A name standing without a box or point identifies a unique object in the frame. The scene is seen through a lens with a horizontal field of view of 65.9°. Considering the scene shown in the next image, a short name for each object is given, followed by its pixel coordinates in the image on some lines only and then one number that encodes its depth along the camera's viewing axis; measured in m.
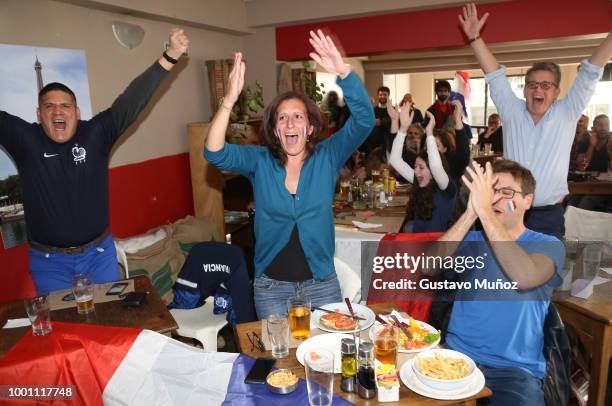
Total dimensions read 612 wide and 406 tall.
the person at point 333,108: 8.27
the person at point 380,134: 6.92
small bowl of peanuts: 1.42
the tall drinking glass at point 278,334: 1.62
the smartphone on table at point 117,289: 2.24
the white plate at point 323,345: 1.61
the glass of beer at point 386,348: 1.45
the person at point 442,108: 6.95
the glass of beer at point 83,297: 2.02
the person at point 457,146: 4.23
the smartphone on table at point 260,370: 1.46
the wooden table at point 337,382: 1.38
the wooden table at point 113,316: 1.89
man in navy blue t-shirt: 2.58
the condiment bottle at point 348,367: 1.44
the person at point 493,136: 8.51
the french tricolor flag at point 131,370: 1.46
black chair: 1.78
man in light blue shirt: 2.84
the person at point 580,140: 6.77
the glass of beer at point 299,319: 1.74
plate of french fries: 1.40
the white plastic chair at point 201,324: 2.88
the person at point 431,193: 3.42
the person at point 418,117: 7.52
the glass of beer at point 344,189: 4.84
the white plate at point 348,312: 1.78
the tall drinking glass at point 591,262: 2.46
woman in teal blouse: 2.10
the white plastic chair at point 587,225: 3.32
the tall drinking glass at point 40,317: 1.79
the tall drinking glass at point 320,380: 1.34
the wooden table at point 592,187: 5.64
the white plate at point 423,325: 1.61
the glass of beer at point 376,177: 5.09
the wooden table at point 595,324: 2.18
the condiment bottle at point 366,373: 1.40
